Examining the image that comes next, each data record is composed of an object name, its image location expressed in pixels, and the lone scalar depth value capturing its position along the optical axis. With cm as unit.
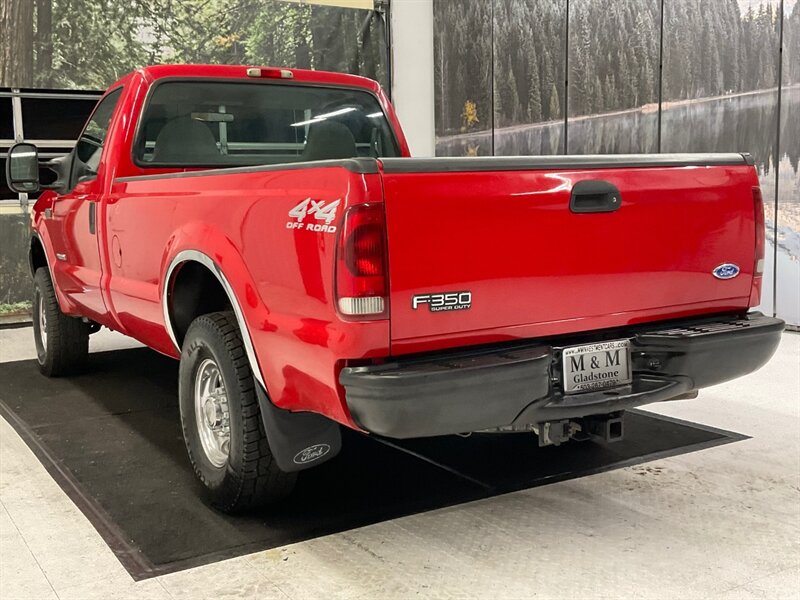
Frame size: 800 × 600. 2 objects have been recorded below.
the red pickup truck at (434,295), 232
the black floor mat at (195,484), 295
